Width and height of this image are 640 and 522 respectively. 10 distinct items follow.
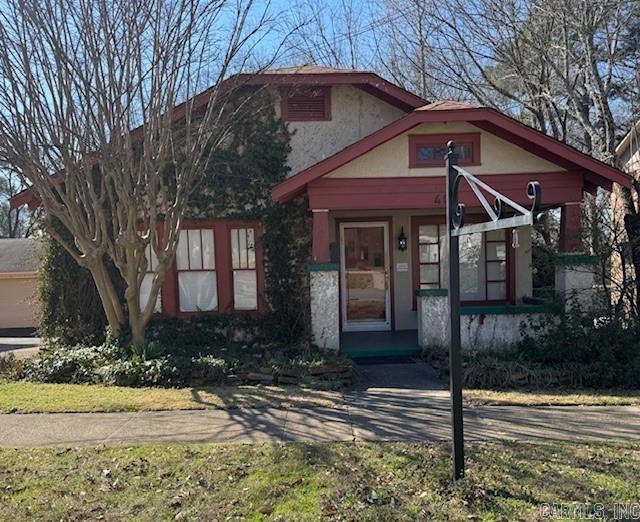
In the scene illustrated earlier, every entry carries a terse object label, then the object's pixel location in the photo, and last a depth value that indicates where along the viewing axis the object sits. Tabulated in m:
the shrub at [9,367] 8.42
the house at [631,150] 11.60
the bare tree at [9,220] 35.03
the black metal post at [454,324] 3.86
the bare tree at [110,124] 7.66
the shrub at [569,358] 7.43
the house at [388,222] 8.86
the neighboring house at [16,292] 21.30
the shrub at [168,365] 7.71
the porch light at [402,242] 11.07
